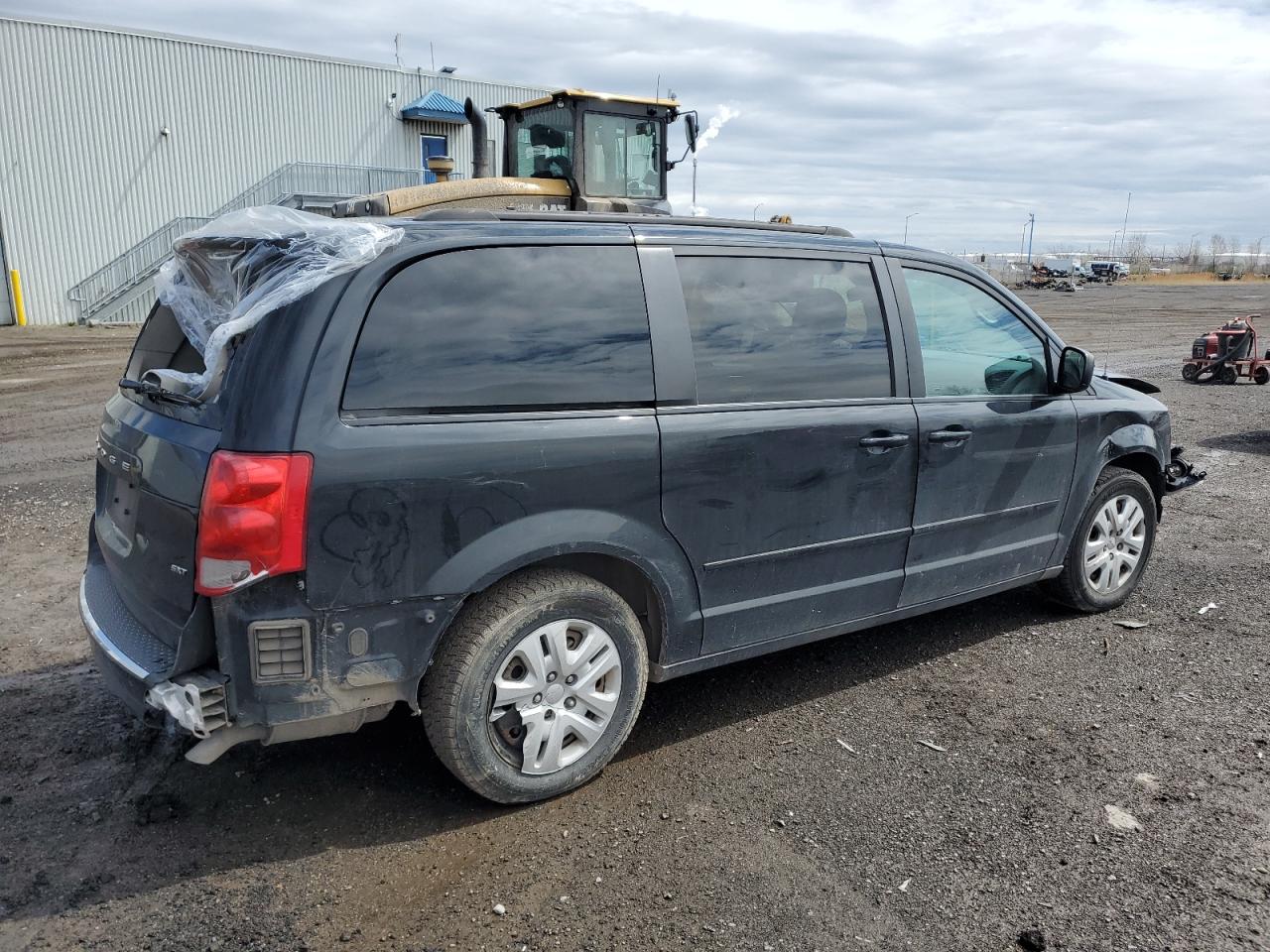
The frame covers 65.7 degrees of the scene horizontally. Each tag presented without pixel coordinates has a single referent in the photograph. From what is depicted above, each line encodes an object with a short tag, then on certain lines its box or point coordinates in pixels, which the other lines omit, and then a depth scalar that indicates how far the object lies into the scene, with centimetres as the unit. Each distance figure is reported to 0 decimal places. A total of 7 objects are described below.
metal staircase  2516
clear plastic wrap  294
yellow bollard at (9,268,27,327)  2381
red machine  1459
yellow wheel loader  999
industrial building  2378
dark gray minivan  285
